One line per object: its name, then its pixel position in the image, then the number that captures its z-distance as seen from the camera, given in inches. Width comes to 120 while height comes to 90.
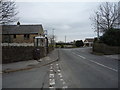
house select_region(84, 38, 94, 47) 2632.5
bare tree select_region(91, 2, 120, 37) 852.4
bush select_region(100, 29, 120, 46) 725.8
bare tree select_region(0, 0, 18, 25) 354.3
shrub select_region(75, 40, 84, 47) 1835.2
